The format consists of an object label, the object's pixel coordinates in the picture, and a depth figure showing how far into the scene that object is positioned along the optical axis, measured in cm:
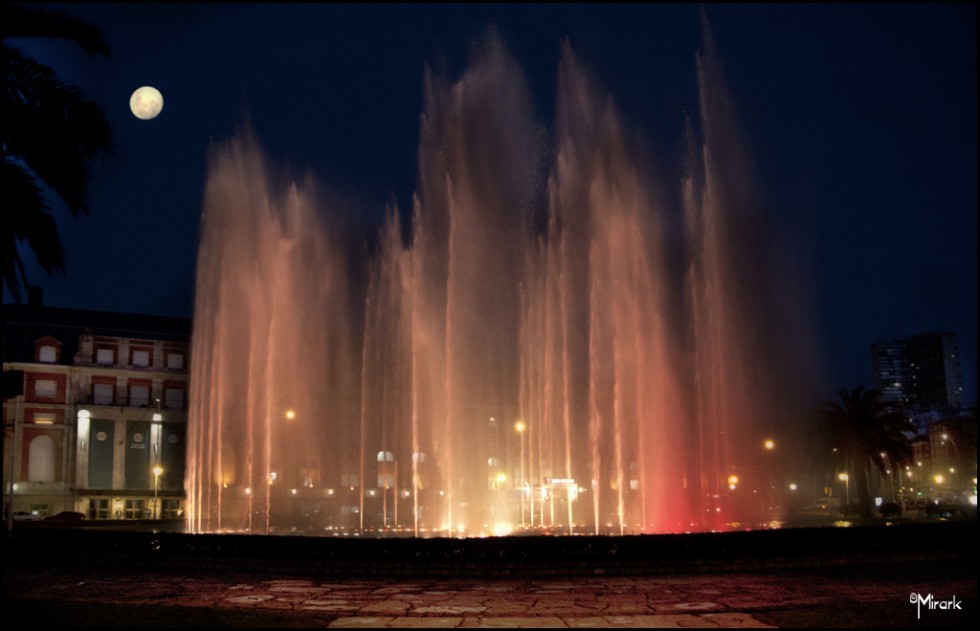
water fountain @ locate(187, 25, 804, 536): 3616
